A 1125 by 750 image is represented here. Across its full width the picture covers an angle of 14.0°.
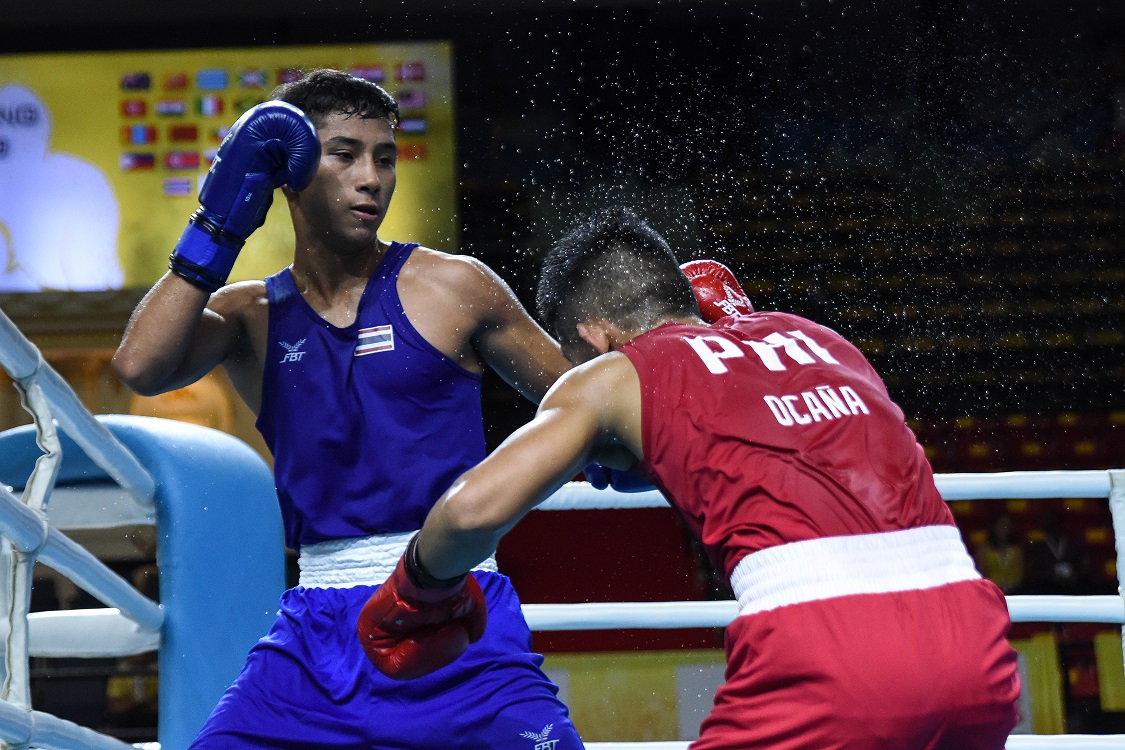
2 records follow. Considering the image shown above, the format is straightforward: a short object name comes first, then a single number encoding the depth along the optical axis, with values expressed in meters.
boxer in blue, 6.51
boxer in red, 6.20
